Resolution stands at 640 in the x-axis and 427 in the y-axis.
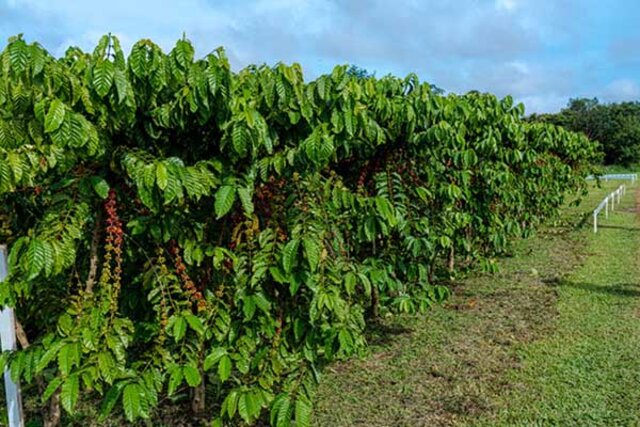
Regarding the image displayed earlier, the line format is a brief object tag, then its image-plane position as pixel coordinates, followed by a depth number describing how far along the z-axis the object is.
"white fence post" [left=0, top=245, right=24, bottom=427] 2.09
